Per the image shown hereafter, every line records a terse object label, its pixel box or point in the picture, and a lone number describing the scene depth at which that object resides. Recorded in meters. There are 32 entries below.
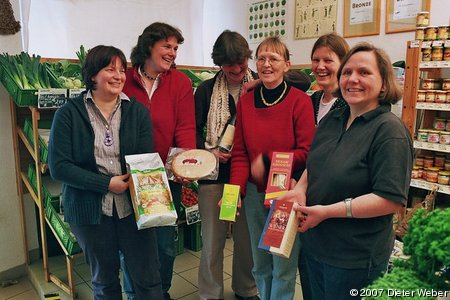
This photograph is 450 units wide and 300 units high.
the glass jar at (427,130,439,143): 3.02
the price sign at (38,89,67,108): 2.37
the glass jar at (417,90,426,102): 3.04
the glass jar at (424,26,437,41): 2.89
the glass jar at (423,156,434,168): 3.14
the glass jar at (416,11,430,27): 2.92
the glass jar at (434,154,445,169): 3.11
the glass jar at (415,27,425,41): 2.94
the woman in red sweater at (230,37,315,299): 1.79
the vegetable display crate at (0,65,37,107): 2.36
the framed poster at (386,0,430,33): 3.20
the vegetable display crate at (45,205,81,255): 2.39
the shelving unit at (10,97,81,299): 2.54
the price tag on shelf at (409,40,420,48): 2.94
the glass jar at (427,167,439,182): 3.05
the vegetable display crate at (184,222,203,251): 3.40
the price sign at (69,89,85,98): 2.46
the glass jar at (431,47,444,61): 2.89
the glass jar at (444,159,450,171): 3.05
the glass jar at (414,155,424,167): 3.19
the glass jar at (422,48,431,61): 2.95
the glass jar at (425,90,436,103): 2.98
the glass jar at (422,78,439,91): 3.03
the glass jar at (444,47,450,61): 2.85
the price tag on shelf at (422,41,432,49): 2.90
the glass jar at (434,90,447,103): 2.92
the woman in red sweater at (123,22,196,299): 2.04
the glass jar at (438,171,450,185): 2.98
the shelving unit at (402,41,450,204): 2.94
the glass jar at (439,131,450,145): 2.95
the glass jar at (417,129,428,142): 3.08
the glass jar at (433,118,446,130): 3.05
